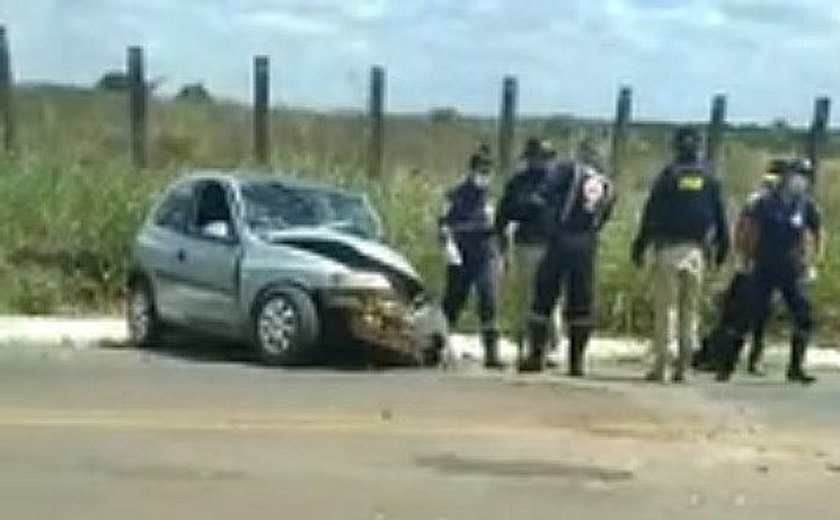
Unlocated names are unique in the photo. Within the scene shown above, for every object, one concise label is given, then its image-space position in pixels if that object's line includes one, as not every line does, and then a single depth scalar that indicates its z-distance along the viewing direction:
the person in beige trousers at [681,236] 17.16
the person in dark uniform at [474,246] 19.12
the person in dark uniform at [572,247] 17.61
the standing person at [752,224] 18.09
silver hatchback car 18.27
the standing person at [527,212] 17.73
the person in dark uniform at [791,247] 17.98
